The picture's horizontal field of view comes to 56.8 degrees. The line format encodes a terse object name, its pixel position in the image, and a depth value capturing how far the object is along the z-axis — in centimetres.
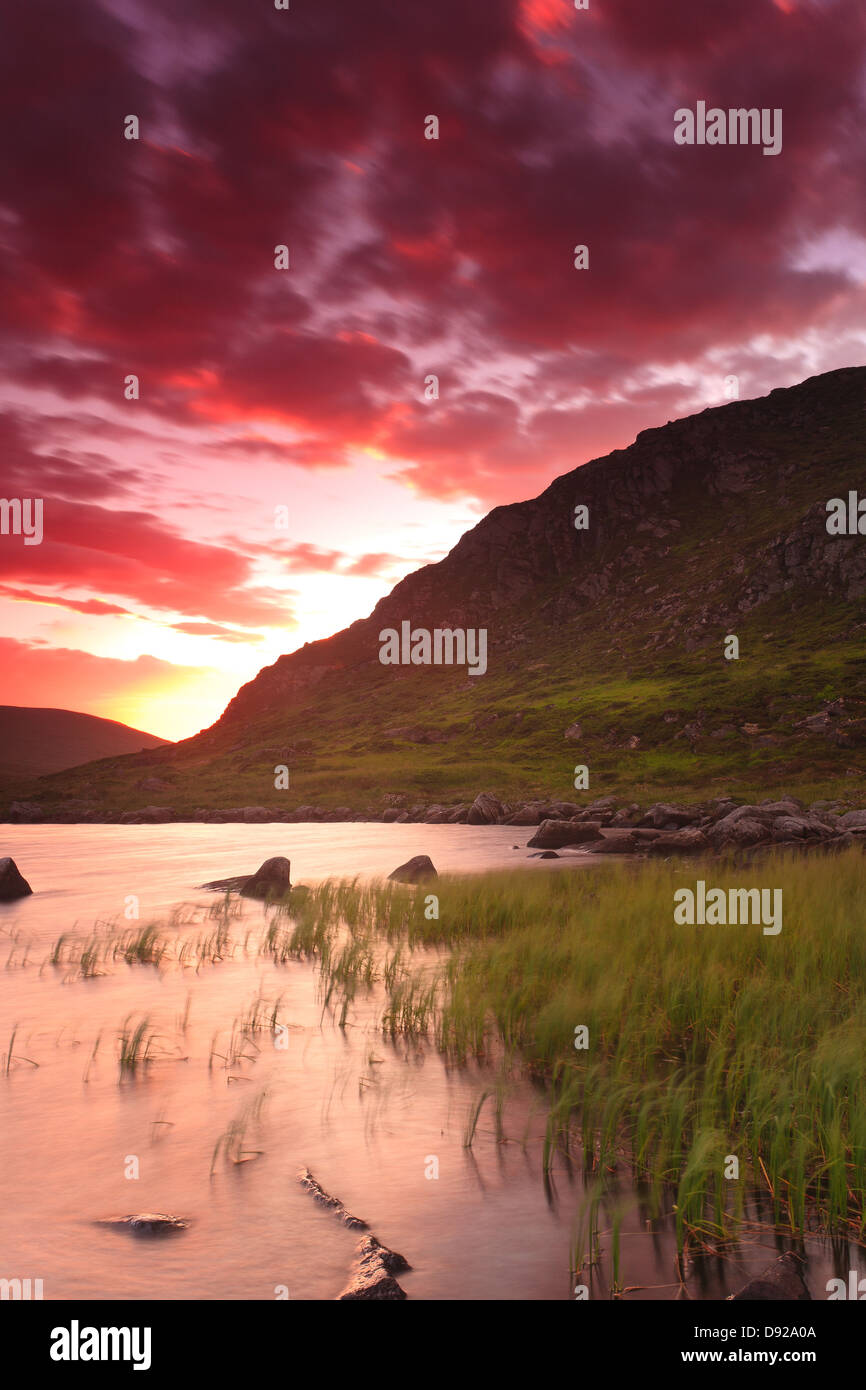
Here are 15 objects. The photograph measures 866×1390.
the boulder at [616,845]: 3841
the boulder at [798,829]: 3453
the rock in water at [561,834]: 4388
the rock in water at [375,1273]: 532
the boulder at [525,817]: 6525
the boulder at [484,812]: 6706
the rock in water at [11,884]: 2711
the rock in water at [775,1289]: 491
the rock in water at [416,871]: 2644
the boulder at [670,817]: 4975
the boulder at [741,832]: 3491
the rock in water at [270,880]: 2519
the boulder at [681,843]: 3600
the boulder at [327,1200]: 637
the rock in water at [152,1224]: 626
